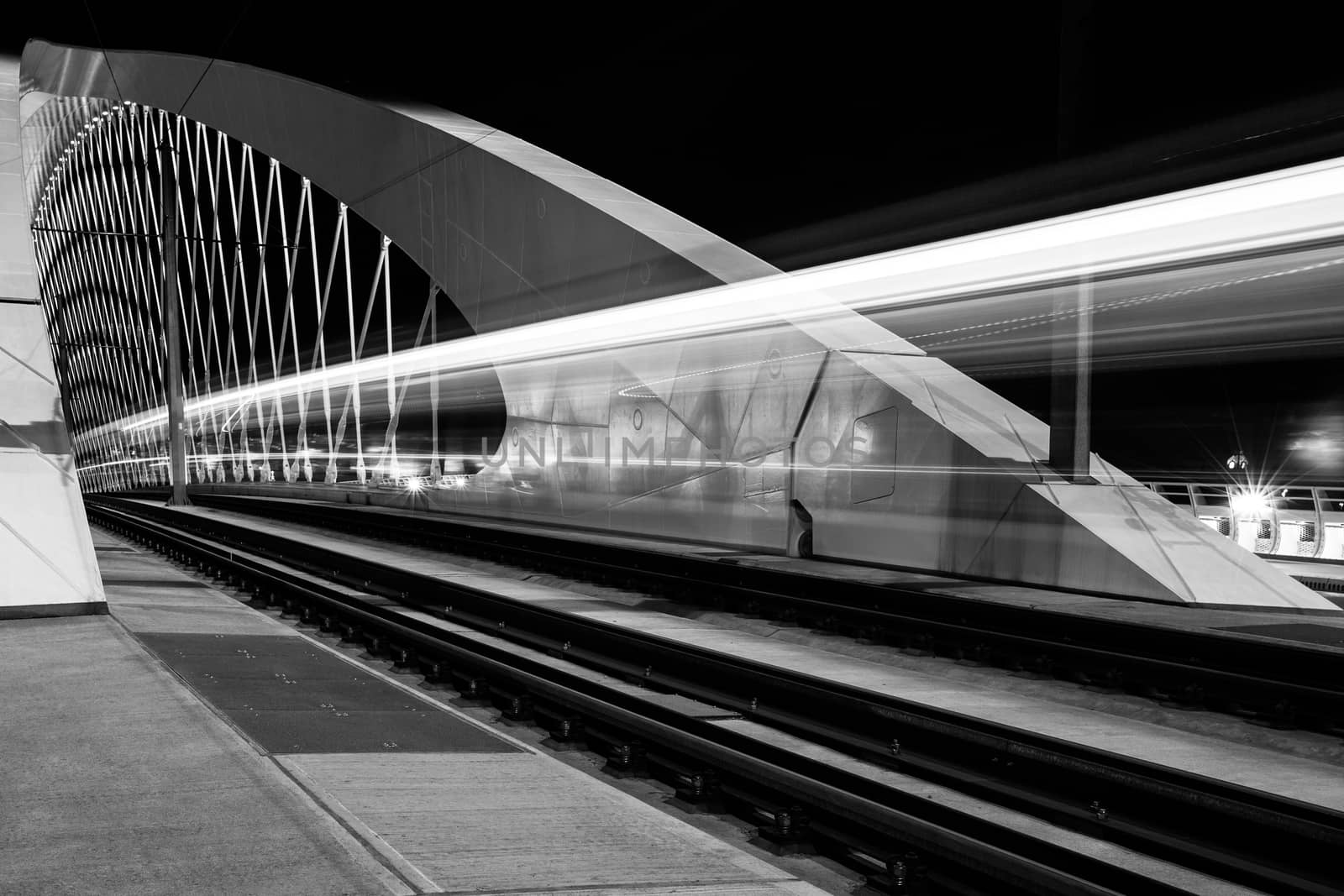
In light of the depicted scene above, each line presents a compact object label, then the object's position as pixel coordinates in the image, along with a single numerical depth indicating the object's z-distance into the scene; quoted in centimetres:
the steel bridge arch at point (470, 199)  2027
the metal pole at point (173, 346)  3134
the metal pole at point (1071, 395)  1305
